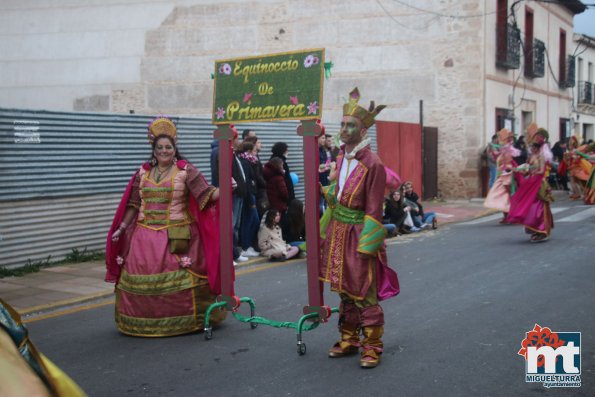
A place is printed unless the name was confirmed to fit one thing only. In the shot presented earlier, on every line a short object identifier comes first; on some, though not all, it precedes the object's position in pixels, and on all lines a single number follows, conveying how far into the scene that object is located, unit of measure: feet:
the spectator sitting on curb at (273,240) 37.22
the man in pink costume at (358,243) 18.56
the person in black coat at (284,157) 38.96
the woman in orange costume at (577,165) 69.67
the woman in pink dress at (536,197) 40.45
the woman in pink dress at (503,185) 49.96
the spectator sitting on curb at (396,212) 46.55
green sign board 20.02
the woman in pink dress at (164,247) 21.95
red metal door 63.46
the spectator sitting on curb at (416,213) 48.73
